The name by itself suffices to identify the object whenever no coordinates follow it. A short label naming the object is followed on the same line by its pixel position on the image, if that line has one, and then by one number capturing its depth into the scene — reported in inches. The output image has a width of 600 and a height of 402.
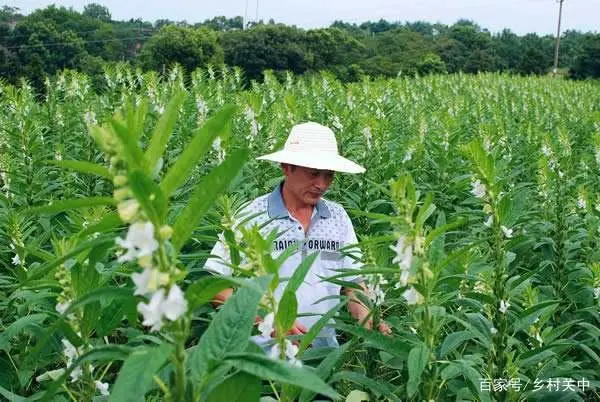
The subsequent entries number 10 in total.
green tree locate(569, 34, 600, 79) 1787.6
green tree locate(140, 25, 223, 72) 1175.0
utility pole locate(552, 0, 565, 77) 1651.1
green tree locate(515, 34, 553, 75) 2124.8
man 134.4
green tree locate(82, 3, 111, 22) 3105.3
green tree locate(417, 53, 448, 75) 1505.9
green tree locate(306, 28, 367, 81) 1696.6
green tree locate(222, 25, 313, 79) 1534.2
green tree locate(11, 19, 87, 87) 1476.4
